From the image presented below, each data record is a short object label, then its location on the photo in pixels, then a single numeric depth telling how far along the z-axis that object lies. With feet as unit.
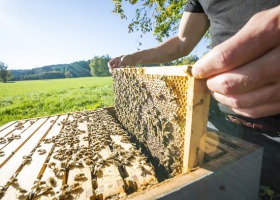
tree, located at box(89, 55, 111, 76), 374.63
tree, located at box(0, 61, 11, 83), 325.42
